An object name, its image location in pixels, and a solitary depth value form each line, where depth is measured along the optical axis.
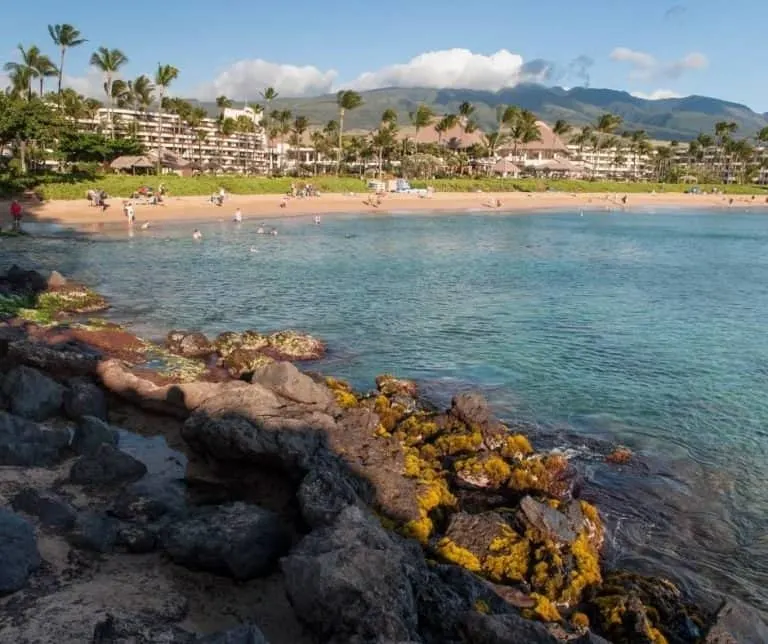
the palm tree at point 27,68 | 86.06
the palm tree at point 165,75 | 93.25
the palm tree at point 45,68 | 86.91
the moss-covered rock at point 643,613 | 7.87
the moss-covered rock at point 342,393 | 14.12
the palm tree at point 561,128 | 154.00
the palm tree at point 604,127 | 149.48
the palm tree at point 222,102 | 129.38
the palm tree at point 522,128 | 129.12
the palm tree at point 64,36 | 85.04
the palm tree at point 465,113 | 131.50
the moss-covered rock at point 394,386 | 16.06
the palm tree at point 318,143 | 123.38
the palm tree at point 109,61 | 90.62
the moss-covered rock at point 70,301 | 22.84
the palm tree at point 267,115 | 118.62
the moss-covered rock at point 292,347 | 19.38
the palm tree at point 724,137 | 154.00
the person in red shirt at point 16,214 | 45.09
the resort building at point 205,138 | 120.88
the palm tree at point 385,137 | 112.94
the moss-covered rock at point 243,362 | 16.28
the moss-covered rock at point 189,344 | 18.66
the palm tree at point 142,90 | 106.69
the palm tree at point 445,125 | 130.62
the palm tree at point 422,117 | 120.32
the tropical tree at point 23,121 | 56.50
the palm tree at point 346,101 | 111.06
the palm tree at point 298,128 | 122.62
